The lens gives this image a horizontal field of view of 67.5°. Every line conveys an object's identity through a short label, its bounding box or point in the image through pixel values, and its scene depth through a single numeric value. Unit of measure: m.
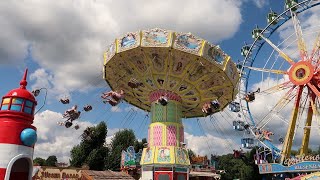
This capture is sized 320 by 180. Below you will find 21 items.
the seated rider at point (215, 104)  17.70
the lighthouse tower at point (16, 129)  8.45
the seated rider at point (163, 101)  16.85
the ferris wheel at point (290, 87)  22.69
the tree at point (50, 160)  56.75
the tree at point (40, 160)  50.83
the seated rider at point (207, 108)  18.03
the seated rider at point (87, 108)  17.44
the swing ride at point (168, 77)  17.72
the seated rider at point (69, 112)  16.31
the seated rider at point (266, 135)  25.32
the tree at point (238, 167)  40.40
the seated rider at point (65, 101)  17.07
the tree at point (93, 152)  34.47
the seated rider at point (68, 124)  16.17
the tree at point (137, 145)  40.37
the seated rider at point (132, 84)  17.83
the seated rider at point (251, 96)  25.14
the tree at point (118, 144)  36.30
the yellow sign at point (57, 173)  14.06
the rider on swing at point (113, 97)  16.79
